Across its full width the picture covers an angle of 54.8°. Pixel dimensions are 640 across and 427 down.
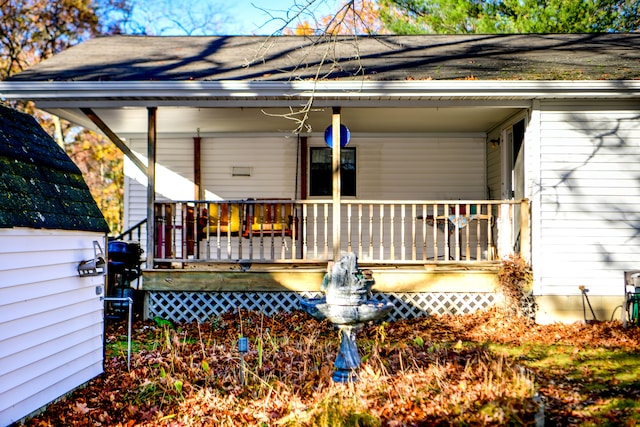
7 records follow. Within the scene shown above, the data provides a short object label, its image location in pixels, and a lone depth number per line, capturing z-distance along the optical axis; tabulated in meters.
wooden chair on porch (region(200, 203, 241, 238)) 10.59
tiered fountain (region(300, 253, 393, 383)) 5.72
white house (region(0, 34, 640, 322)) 8.69
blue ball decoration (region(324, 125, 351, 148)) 10.06
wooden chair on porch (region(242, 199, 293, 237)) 9.27
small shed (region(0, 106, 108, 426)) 4.77
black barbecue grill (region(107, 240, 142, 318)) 9.56
